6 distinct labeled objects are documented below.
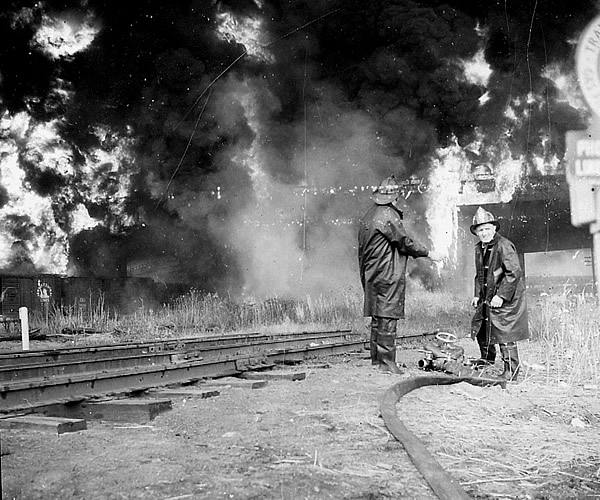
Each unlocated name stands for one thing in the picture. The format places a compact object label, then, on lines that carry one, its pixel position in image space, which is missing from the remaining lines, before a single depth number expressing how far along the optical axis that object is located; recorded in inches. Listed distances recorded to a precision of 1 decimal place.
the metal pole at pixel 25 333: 365.1
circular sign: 704.4
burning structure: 1013.8
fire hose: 99.0
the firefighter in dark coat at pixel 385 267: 269.3
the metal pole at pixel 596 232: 672.5
